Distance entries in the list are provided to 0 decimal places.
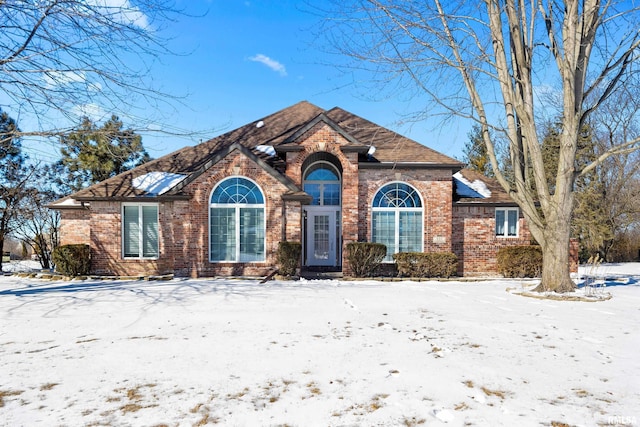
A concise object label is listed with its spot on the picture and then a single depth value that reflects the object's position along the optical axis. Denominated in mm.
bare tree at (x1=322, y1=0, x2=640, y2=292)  8625
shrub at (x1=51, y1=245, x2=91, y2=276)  12586
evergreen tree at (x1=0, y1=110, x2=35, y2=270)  17250
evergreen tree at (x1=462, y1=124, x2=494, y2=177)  29484
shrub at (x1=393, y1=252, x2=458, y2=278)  12789
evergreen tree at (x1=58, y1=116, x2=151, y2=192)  20812
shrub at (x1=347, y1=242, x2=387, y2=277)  12555
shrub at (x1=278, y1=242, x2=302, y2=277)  12008
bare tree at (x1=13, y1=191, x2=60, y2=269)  18047
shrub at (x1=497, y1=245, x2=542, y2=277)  13180
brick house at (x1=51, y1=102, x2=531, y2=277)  12688
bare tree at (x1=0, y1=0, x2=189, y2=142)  7043
